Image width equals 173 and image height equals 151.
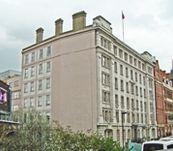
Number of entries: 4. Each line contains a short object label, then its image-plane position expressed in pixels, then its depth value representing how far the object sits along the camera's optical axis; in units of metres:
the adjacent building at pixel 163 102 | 44.97
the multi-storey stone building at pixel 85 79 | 26.98
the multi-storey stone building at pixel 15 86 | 37.30
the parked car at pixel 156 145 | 12.53
